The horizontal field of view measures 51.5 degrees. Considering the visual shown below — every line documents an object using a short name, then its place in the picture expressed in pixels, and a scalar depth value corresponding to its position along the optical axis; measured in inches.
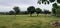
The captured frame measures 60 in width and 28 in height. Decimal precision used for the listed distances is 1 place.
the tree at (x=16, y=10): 1756.1
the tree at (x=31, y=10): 1565.7
